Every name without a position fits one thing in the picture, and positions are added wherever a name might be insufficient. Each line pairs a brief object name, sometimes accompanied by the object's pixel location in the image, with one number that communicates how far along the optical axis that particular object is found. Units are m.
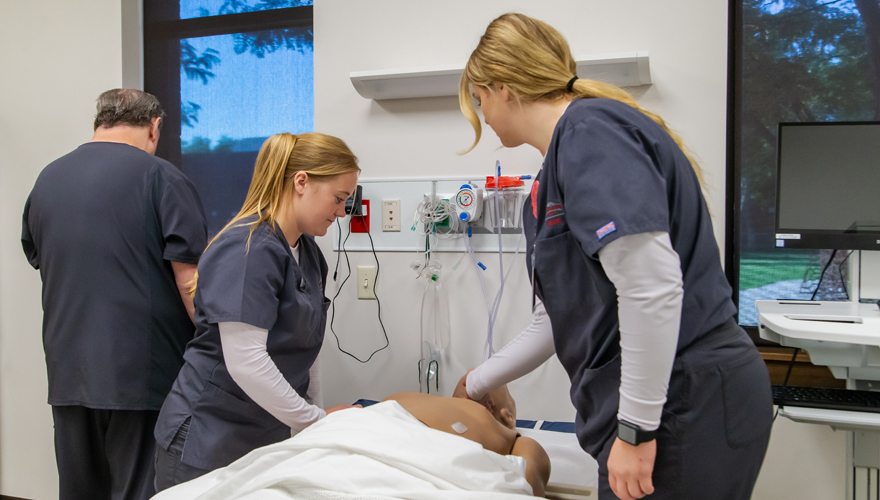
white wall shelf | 1.73
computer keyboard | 1.38
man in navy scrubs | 1.62
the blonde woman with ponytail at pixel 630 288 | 0.78
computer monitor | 1.59
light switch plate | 2.11
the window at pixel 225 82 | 2.49
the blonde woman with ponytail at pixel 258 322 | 1.17
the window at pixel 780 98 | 1.82
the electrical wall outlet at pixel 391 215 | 2.07
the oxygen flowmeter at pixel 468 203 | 1.95
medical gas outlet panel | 1.96
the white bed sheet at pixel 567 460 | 1.45
